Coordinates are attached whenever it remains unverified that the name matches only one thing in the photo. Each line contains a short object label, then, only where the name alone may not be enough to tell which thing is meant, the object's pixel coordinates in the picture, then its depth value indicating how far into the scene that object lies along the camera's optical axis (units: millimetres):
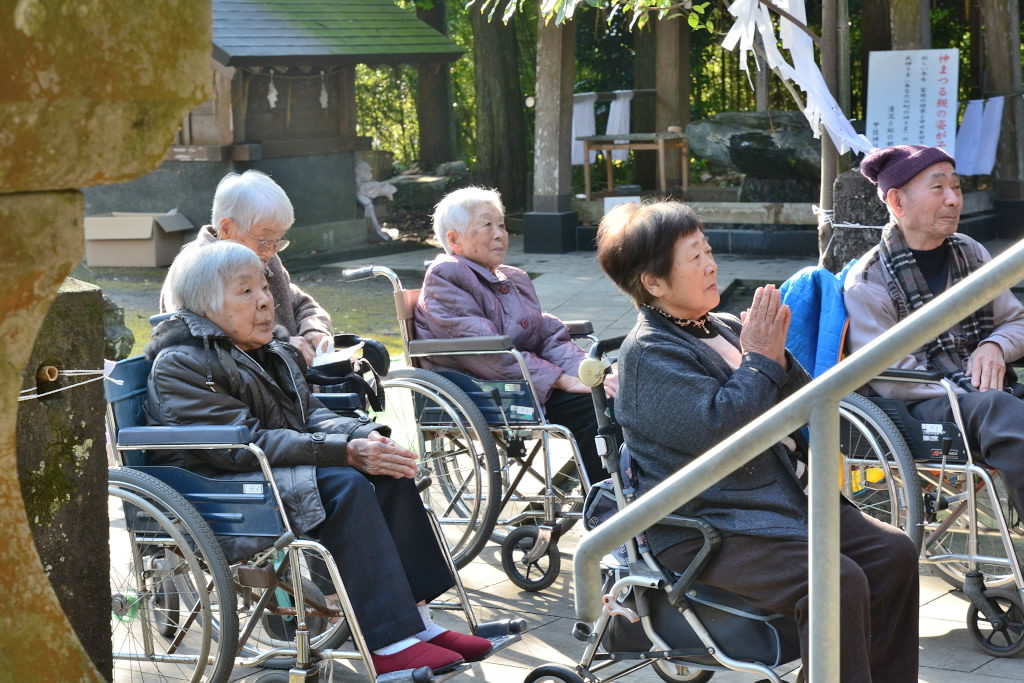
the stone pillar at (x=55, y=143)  2895
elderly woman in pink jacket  8852
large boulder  24000
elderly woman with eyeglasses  8383
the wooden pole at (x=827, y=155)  12258
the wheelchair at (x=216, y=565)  6367
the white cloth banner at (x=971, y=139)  22031
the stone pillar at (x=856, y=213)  12500
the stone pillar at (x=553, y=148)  23984
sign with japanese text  18687
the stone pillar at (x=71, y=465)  5617
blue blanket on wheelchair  7805
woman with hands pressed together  5457
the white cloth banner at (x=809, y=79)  12445
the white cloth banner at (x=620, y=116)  27891
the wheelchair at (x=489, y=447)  8391
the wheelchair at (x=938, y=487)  7031
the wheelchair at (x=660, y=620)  5520
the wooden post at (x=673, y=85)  26719
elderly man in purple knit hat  7660
